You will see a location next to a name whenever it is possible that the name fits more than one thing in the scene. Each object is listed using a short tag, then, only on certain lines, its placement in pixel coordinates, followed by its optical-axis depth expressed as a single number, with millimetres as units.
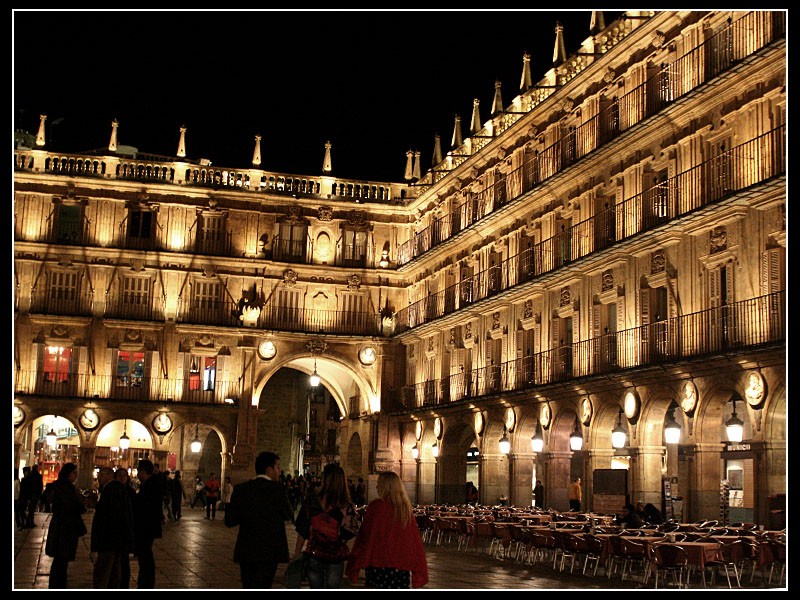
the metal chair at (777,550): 18219
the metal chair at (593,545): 19188
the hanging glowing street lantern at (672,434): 25781
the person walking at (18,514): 29786
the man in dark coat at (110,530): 13258
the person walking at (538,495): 36594
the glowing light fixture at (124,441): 45594
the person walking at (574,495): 31891
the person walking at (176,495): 36438
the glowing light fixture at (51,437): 45438
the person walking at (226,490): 45094
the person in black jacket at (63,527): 13875
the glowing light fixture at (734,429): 23484
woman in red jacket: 10195
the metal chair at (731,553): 17547
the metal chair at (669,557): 17141
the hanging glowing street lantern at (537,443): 34281
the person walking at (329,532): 11211
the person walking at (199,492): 49219
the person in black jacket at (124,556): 13789
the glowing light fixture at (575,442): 31297
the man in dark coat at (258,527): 10867
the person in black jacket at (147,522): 14745
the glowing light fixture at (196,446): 48050
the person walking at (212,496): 37812
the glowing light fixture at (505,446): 36138
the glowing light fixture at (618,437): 28406
